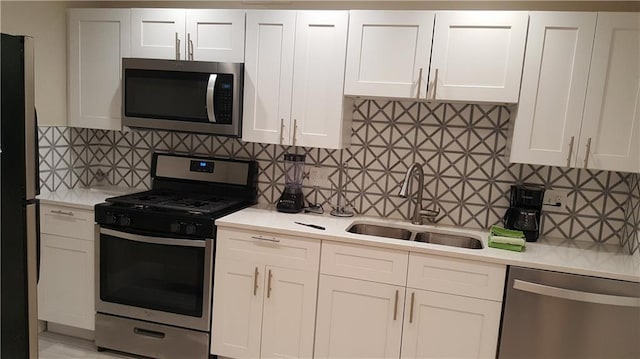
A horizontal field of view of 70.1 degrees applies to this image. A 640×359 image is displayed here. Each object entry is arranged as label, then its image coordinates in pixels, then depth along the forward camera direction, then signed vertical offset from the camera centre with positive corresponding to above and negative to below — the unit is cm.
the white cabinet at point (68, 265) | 282 -92
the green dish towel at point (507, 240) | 234 -46
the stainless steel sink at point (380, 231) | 276 -55
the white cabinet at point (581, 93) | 226 +32
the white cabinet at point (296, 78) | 262 +33
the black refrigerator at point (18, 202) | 172 -33
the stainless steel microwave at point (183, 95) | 269 +19
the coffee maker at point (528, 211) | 256 -33
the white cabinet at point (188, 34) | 275 +57
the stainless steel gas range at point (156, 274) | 260 -88
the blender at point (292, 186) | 290 -33
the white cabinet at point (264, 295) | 251 -91
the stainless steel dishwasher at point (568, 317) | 212 -76
